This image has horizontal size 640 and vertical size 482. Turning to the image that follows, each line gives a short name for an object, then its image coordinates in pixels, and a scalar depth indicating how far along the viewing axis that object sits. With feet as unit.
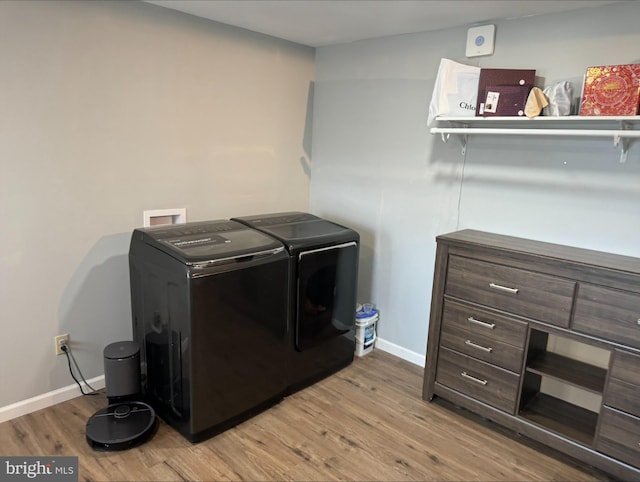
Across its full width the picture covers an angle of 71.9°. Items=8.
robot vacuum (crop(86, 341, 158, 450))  7.02
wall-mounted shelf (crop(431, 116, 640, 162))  6.72
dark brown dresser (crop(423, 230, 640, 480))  6.52
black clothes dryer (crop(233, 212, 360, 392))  8.55
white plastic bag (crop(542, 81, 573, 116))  7.14
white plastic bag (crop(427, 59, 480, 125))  8.24
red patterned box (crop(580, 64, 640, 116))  6.45
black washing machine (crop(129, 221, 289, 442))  6.98
